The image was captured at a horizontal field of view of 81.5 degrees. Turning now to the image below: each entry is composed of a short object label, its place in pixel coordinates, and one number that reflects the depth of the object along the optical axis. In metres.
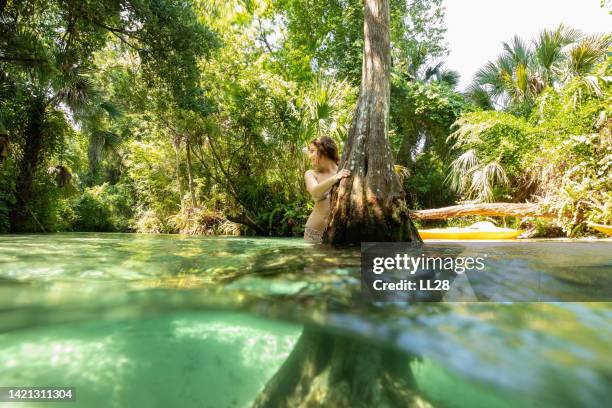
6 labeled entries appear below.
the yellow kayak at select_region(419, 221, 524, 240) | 6.54
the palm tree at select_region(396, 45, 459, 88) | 19.28
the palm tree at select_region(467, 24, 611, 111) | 14.27
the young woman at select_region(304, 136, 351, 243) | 4.66
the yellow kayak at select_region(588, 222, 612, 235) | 4.83
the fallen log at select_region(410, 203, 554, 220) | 7.51
